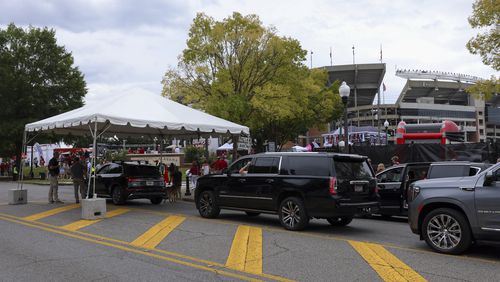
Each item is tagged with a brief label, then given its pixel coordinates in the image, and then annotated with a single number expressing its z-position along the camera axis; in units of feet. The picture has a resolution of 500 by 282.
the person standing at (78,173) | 53.47
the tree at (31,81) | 130.82
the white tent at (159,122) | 47.03
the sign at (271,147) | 90.68
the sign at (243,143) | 76.69
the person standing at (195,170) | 66.90
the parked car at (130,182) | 53.11
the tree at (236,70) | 75.87
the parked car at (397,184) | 41.11
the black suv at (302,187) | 33.22
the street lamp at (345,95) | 57.43
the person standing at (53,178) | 54.83
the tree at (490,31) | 58.54
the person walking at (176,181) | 60.03
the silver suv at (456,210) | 24.43
